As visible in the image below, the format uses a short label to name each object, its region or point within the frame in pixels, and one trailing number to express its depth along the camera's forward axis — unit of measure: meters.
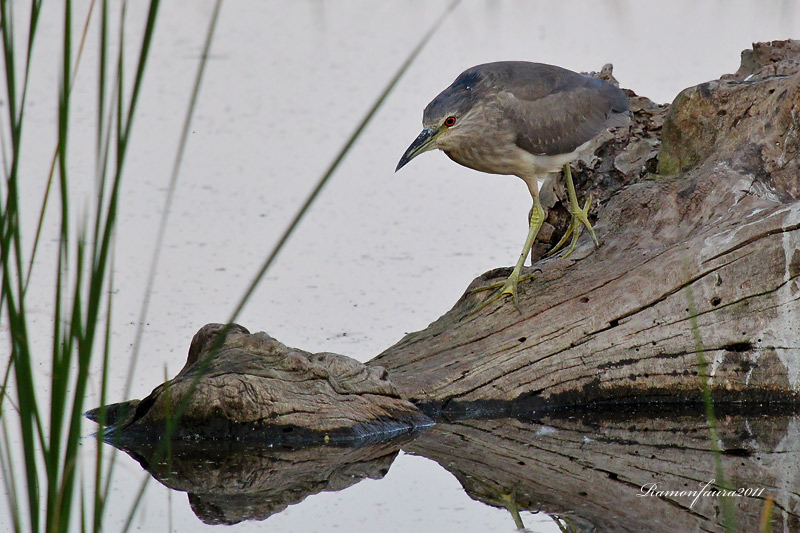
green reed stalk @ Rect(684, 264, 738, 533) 4.00
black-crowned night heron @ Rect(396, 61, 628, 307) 9.41
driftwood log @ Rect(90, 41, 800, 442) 8.58
